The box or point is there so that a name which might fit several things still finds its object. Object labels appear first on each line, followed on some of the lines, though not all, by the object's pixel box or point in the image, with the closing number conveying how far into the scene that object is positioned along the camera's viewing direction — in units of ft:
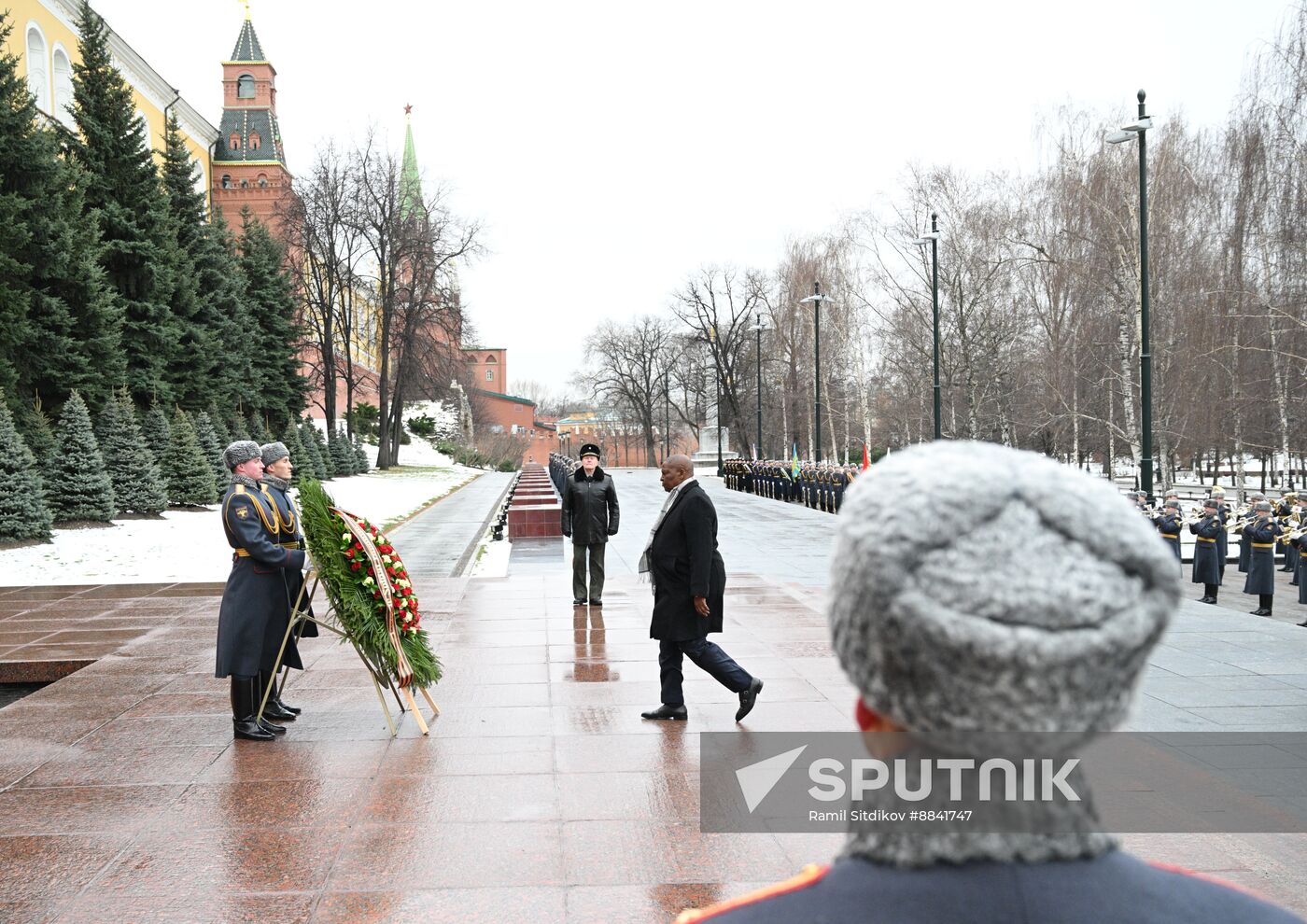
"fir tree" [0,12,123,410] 69.51
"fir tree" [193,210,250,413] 110.11
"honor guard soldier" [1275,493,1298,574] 54.29
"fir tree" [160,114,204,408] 98.12
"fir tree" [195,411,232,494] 98.53
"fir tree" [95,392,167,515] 77.97
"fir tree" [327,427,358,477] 160.65
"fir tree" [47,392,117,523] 69.67
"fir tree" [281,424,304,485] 132.72
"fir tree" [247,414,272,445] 117.12
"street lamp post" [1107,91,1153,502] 62.23
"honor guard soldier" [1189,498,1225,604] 46.85
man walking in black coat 23.21
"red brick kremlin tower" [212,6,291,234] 246.06
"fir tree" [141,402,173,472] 88.58
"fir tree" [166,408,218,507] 88.69
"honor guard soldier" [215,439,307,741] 22.09
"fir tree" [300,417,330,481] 140.67
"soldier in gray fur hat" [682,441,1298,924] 3.47
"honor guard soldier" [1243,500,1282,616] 43.86
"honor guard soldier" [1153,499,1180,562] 53.01
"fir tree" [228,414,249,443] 112.57
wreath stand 22.73
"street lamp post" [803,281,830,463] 121.97
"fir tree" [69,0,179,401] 89.71
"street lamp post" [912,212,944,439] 91.86
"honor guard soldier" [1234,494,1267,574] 51.40
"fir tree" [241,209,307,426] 145.18
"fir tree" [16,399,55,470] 70.18
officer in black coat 41.37
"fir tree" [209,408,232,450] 104.42
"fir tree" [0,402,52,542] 60.34
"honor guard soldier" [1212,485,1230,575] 50.11
